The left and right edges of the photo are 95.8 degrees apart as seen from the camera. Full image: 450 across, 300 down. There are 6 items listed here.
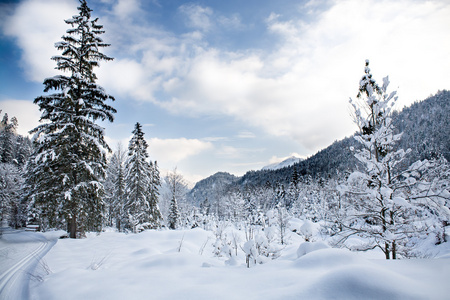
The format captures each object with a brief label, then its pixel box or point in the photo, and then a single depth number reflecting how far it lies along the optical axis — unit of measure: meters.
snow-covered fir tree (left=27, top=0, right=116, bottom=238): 10.76
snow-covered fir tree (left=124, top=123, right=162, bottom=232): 20.61
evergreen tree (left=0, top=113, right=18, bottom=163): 40.19
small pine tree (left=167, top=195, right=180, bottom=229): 28.31
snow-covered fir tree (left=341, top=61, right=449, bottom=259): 5.31
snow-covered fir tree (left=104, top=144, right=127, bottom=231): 26.41
